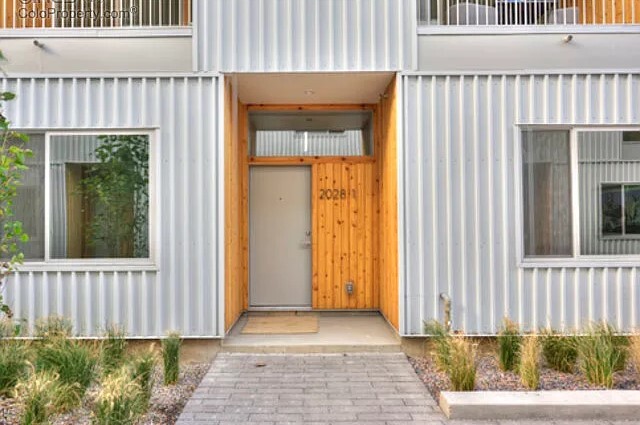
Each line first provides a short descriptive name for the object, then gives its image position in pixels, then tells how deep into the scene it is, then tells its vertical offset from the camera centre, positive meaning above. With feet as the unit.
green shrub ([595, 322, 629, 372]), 15.35 -4.11
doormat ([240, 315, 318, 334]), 20.06 -4.52
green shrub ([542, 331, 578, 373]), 15.70 -4.37
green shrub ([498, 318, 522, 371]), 15.85 -4.29
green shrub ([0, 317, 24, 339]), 16.38 -3.56
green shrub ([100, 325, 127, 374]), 14.67 -4.12
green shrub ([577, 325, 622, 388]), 14.26 -4.20
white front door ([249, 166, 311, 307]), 24.08 -0.90
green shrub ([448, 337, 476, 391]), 13.93 -4.35
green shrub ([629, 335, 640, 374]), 14.88 -4.18
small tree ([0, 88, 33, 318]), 11.25 +0.92
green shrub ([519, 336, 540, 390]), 14.02 -4.31
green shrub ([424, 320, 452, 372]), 15.27 -4.04
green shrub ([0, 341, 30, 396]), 13.58 -4.05
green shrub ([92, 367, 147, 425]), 11.09 -4.15
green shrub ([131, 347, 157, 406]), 12.94 -4.08
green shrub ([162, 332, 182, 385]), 15.16 -4.30
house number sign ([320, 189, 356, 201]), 24.07 +1.10
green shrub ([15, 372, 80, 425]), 11.24 -4.19
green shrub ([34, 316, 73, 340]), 16.75 -3.68
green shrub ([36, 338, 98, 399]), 13.44 -3.97
